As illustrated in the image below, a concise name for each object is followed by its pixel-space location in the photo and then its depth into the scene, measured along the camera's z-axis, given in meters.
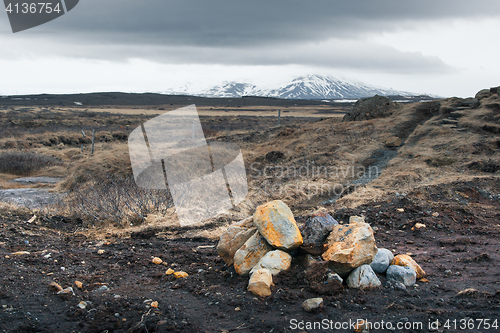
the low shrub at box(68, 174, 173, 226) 7.32
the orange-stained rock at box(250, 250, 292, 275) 3.79
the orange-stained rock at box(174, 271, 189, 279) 4.25
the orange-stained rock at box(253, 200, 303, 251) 3.95
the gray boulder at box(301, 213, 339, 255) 4.04
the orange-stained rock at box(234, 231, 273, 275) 4.05
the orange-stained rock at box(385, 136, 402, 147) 12.82
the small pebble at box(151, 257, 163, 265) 4.86
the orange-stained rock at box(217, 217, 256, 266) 4.39
